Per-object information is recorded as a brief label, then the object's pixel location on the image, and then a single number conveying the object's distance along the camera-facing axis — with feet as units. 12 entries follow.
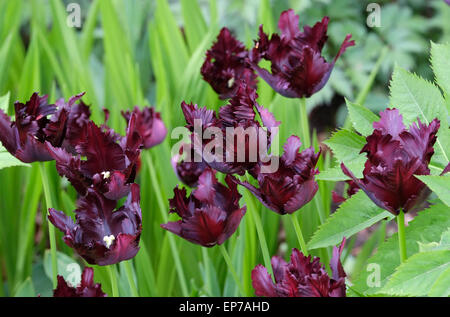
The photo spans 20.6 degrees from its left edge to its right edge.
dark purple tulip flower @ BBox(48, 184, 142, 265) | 3.62
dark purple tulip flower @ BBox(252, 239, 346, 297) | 3.32
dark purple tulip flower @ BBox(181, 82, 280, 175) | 3.58
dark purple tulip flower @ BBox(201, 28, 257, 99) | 4.71
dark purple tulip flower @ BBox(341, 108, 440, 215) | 3.44
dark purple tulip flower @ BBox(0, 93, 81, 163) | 3.85
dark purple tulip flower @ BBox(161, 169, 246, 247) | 3.65
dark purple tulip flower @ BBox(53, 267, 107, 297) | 3.43
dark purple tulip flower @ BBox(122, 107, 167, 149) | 4.96
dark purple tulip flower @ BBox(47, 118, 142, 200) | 3.64
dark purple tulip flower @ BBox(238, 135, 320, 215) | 3.63
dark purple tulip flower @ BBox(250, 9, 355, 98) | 4.19
